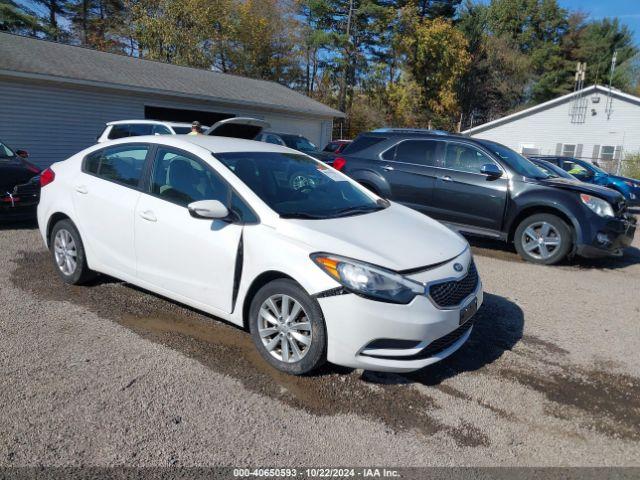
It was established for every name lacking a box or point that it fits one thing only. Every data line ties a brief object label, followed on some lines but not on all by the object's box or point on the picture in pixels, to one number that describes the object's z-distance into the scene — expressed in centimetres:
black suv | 738
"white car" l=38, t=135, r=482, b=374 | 336
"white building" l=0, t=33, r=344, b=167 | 1410
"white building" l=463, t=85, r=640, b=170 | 2869
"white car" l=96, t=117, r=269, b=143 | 1086
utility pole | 2894
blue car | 1484
